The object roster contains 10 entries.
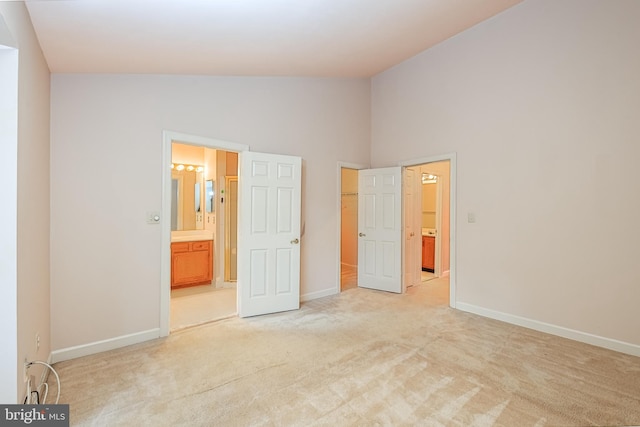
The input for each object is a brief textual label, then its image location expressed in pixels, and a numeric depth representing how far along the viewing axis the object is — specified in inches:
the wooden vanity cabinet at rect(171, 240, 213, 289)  187.0
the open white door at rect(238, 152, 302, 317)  137.0
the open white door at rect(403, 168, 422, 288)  184.1
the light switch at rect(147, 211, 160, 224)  112.7
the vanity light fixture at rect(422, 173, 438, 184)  242.0
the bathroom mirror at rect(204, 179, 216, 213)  203.8
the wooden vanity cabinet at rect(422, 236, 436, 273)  229.3
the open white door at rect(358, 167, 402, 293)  178.4
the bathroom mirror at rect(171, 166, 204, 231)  207.2
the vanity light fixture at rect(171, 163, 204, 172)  207.4
